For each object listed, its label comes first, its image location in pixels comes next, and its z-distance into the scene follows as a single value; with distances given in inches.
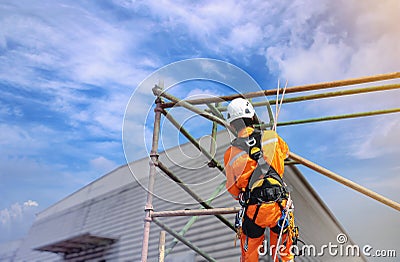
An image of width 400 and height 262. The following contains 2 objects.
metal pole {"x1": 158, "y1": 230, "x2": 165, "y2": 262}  165.0
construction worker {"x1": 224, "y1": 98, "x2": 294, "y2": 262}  128.0
